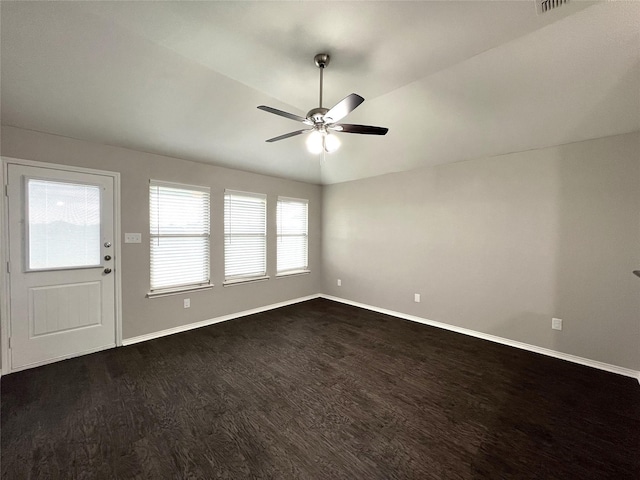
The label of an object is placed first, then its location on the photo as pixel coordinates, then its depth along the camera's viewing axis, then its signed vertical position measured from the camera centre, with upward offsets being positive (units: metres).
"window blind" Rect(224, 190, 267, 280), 4.24 -0.03
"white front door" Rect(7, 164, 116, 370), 2.60 -0.36
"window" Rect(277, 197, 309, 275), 5.05 -0.04
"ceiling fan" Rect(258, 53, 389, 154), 1.88 +0.94
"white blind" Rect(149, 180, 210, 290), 3.50 -0.02
